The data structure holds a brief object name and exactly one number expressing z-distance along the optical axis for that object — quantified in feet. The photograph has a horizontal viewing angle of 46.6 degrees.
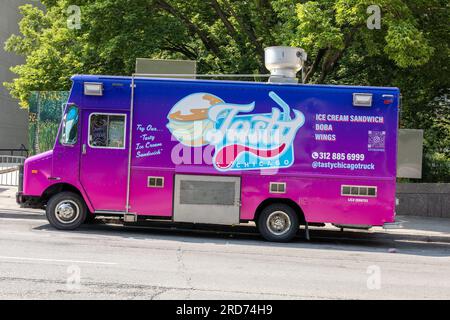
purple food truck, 34.14
